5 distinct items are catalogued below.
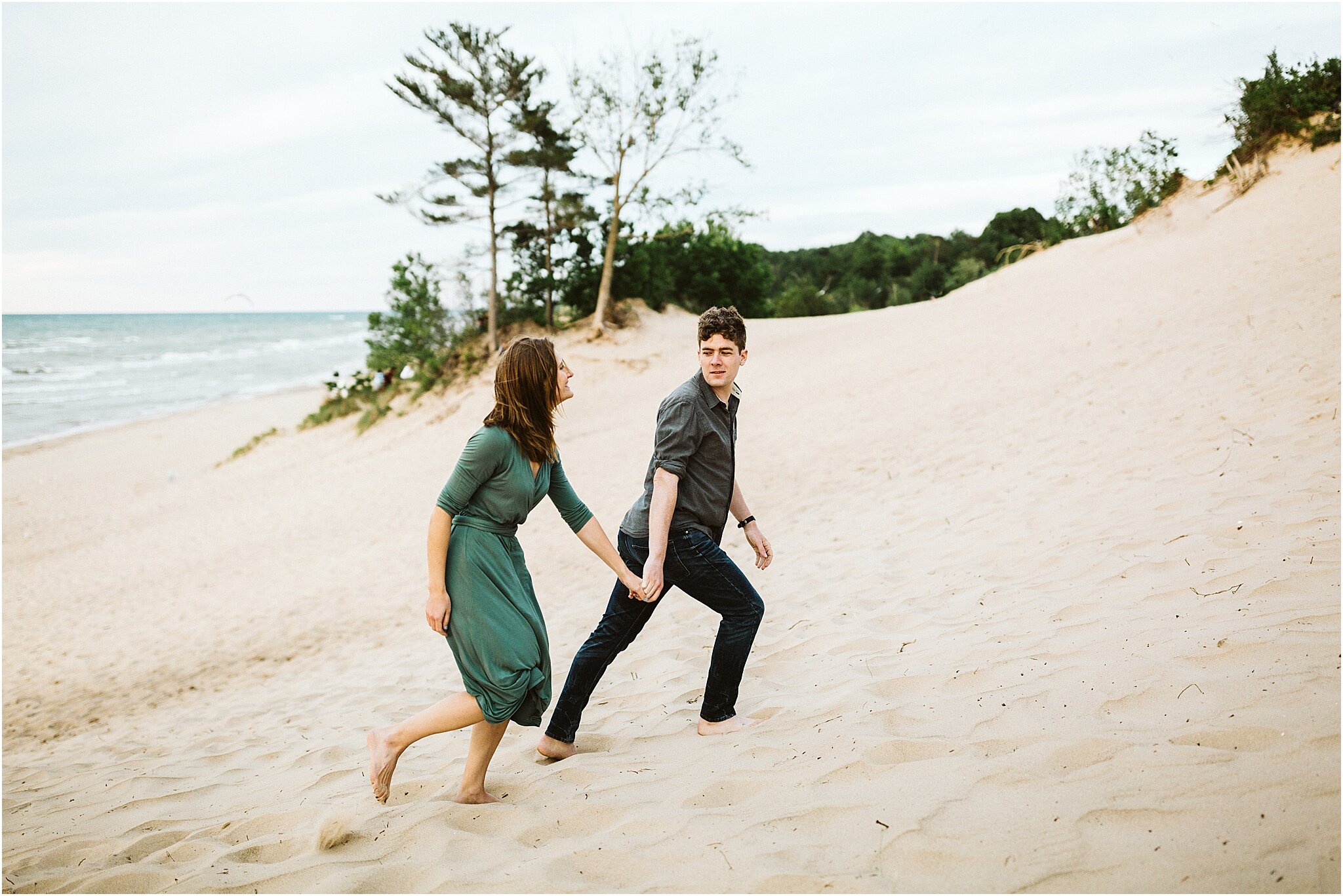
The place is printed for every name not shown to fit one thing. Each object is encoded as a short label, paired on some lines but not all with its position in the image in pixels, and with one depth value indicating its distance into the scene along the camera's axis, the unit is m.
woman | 3.01
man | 3.42
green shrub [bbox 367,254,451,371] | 23.41
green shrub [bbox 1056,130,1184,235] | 21.84
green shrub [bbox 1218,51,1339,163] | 17.58
